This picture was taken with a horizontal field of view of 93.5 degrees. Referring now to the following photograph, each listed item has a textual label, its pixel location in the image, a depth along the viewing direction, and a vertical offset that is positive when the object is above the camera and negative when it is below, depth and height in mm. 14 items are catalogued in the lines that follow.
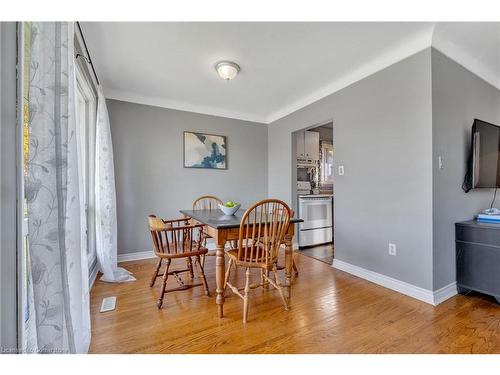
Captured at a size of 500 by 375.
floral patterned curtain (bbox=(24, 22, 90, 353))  923 -19
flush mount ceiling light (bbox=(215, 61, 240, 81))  2393 +1239
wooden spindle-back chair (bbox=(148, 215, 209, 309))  1954 -535
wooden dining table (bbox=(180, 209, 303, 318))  1836 -388
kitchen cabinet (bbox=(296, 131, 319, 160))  3932 +757
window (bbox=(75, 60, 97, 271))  2617 +392
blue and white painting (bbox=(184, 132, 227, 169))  3627 +605
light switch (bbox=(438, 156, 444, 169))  2052 +223
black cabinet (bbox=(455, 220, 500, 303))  1993 -614
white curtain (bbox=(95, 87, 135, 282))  2520 -153
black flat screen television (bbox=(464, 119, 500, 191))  2215 +292
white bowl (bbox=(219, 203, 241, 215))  2412 -215
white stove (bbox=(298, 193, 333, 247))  3781 -510
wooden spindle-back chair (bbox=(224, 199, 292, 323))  1787 -446
